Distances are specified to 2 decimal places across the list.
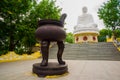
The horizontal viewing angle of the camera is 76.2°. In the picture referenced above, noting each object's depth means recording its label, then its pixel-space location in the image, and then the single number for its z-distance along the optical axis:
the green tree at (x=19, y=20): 5.86
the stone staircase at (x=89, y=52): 6.08
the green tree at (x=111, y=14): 11.19
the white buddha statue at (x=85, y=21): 14.24
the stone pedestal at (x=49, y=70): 2.56
